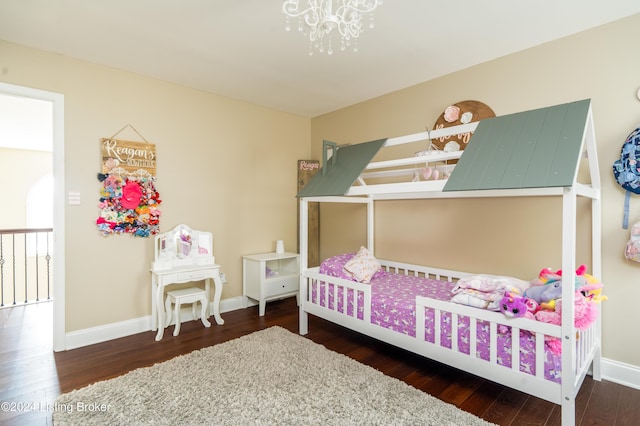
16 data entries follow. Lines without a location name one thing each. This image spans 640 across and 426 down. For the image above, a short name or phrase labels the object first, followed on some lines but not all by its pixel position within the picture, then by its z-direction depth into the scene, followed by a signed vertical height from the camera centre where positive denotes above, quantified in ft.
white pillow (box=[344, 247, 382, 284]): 9.10 -1.67
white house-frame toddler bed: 5.30 -2.02
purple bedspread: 5.68 -2.44
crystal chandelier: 5.48 +4.31
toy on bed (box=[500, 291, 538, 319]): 5.71 -1.76
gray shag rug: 5.82 -3.84
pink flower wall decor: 9.75 +0.52
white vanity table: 9.78 -1.79
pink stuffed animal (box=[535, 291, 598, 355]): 5.37 -1.83
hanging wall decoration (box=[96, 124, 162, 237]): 9.53 +0.69
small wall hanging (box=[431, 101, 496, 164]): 9.14 +2.83
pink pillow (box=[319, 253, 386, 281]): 9.34 -1.75
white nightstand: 11.85 -2.65
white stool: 9.88 -2.83
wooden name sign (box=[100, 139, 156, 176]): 9.55 +1.78
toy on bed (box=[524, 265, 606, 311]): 5.88 -1.50
